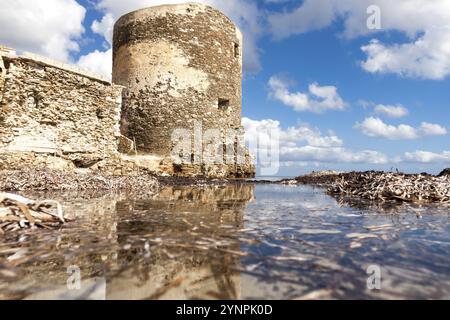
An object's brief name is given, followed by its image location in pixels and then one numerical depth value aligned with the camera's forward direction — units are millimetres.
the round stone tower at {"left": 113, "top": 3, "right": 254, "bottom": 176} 12680
